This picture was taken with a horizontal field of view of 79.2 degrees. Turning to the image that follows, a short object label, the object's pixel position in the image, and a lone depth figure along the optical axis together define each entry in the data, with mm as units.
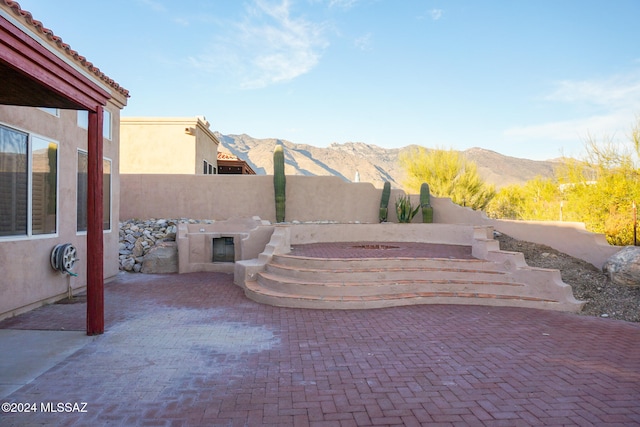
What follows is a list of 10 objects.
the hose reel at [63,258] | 6953
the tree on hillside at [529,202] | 18406
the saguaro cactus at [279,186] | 15422
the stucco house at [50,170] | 4344
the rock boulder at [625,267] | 7320
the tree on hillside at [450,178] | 21688
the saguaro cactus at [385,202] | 16016
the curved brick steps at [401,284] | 7066
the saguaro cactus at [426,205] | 15688
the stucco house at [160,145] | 17453
